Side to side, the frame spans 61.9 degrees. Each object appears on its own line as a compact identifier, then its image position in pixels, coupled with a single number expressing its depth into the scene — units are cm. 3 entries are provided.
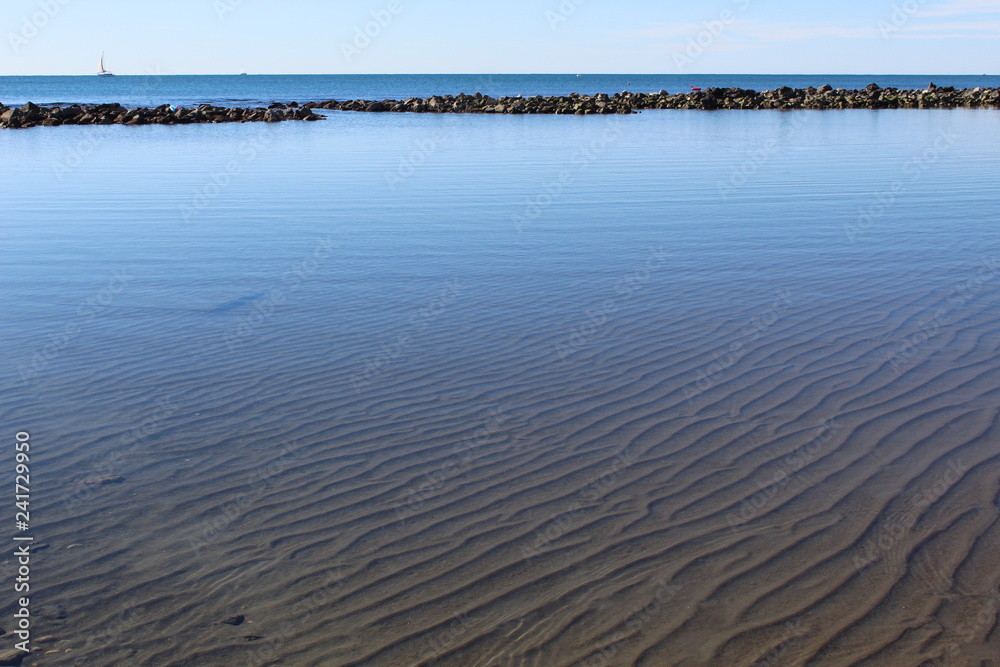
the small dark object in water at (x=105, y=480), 525
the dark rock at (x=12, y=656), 369
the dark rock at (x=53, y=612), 399
